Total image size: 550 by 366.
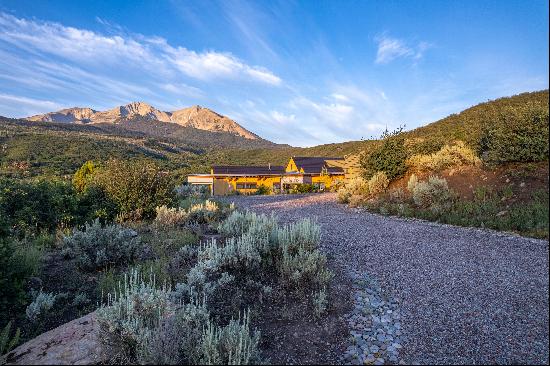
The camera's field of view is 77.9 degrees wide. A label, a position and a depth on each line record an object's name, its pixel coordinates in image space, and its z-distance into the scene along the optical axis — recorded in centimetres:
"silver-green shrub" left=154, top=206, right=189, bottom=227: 953
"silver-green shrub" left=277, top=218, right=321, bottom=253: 609
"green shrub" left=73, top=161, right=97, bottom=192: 1536
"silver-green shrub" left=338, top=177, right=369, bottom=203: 1552
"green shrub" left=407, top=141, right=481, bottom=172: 1189
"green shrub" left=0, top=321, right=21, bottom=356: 372
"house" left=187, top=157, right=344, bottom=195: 3856
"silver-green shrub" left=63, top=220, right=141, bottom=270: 636
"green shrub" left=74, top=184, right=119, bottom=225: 1031
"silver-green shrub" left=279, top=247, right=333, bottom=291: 500
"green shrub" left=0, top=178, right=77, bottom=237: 941
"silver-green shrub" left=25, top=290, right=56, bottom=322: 452
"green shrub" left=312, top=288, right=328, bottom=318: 421
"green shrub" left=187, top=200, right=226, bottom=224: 1044
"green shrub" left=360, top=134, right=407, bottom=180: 1540
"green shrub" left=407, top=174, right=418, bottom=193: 1273
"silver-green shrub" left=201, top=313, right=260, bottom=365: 300
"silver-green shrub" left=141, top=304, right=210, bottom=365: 303
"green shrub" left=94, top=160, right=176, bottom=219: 1133
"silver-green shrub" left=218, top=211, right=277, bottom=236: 730
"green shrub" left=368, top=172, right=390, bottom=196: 1496
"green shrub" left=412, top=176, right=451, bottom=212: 1049
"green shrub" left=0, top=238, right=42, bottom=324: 468
